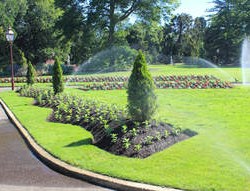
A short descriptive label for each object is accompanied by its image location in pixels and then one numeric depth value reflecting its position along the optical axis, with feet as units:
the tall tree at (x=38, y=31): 146.20
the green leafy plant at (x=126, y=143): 23.00
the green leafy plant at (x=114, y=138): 24.34
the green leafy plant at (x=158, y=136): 24.05
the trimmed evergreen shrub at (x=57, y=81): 50.98
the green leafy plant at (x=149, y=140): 23.54
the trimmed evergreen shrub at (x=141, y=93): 26.18
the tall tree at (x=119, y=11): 145.59
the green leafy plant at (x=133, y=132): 24.31
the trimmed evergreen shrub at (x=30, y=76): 73.26
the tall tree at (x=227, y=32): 201.46
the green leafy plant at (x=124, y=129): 25.04
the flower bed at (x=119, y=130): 23.31
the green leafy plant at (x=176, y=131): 25.49
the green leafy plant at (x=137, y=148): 22.66
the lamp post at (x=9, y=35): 76.25
